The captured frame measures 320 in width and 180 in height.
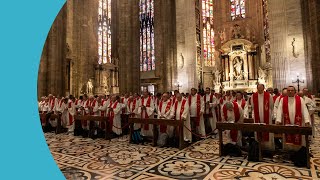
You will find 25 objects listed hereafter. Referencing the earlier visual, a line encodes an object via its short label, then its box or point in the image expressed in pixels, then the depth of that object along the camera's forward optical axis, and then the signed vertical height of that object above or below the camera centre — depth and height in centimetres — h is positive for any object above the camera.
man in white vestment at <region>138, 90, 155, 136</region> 862 -71
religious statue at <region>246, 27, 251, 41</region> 2701 +757
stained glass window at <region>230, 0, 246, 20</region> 2846 +1124
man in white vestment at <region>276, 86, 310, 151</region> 540 -53
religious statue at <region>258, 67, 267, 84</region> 2334 +201
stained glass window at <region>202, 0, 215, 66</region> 2902 +827
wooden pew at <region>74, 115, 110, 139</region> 842 -86
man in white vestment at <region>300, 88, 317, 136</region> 718 -35
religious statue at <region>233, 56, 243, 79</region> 2478 +331
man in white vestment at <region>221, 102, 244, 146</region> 614 -62
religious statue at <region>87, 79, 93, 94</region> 2494 +118
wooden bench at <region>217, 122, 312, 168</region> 484 -81
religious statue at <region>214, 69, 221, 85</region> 2532 +210
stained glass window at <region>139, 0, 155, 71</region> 3347 +954
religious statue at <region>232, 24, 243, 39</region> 2651 +760
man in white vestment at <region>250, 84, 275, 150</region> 611 -35
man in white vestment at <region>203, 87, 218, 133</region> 980 -51
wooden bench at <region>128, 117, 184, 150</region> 692 -88
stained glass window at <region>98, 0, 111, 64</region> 2889 +869
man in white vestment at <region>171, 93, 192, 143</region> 762 -57
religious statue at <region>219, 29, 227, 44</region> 2859 +760
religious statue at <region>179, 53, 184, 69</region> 1864 +277
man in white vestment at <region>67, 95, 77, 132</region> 1089 -78
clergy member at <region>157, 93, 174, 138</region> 774 -55
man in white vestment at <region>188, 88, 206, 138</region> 856 -62
